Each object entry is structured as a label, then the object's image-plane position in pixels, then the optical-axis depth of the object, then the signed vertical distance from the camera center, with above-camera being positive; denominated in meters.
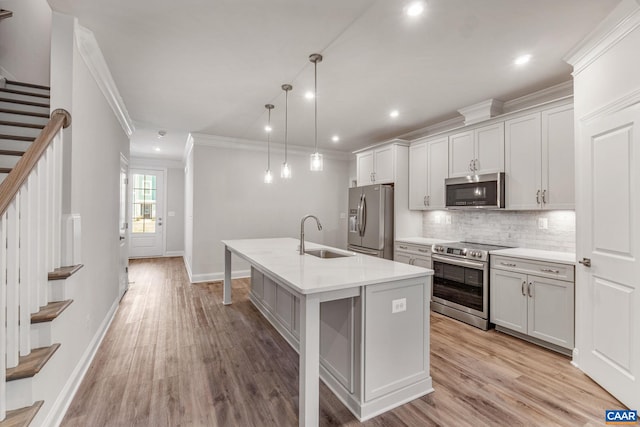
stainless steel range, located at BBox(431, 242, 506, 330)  3.18 -0.80
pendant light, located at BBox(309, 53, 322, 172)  2.53 +1.33
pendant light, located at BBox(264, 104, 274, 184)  3.64 +1.36
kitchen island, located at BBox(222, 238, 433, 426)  1.66 -0.78
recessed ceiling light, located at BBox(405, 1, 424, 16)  1.89 +1.37
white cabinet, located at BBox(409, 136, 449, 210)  4.02 +0.61
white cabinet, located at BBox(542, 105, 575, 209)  2.76 +0.56
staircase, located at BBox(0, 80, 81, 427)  1.38 -0.35
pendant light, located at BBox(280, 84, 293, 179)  3.16 +1.40
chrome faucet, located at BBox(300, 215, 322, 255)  2.83 -0.28
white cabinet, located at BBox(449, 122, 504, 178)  3.38 +0.79
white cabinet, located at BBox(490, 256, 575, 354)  2.58 -0.83
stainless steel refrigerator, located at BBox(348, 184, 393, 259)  4.50 -0.11
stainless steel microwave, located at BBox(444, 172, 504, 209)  3.29 +0.28
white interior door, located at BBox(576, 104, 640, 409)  1.87 -0.27
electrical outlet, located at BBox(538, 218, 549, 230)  3.21 -0.10
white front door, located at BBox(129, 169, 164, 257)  7.53 +0.01
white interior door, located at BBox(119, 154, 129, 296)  4.03 -0.10
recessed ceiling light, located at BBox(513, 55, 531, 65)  2.50 +1.37
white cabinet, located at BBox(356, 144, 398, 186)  4.62 +0.84
